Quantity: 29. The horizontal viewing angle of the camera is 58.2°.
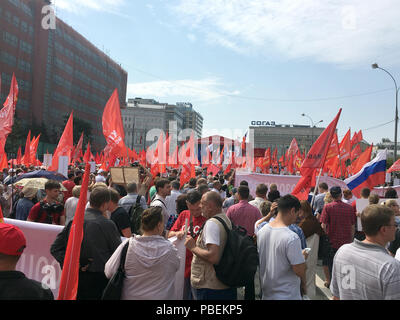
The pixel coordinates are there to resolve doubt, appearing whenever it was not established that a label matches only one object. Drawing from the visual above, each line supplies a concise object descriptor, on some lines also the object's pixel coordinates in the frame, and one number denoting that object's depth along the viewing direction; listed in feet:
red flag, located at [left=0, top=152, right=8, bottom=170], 42.11
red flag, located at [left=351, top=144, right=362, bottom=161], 68.91
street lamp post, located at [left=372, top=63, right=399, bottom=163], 78.84
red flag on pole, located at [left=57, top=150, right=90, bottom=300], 9.16
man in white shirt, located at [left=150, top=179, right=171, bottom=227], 19.27
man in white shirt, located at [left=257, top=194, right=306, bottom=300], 10.78
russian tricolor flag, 26.76
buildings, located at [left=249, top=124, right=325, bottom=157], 463.34
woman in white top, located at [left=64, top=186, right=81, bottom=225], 18.67
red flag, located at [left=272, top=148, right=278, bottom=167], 107.96
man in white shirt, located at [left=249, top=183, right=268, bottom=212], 22.17
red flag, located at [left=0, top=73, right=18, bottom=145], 26.10
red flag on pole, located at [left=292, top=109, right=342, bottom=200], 21.30
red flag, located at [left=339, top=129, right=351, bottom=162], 55.67
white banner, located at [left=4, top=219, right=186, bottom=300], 13.23
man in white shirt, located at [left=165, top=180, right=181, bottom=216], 24.47
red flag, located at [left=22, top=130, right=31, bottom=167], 46.60
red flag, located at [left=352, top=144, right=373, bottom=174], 39.45
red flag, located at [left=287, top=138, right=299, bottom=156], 88.00
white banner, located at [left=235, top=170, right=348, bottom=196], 40.32
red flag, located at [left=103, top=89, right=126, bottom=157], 29.81
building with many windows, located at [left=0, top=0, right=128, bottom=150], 183.01
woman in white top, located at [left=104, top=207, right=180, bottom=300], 10.30
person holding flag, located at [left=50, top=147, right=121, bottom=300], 11.34
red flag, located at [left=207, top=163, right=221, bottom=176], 65.57
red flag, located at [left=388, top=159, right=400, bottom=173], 51.72
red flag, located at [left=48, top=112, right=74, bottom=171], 41.52
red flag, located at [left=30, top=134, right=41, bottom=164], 62.34
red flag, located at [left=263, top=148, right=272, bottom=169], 75.05
